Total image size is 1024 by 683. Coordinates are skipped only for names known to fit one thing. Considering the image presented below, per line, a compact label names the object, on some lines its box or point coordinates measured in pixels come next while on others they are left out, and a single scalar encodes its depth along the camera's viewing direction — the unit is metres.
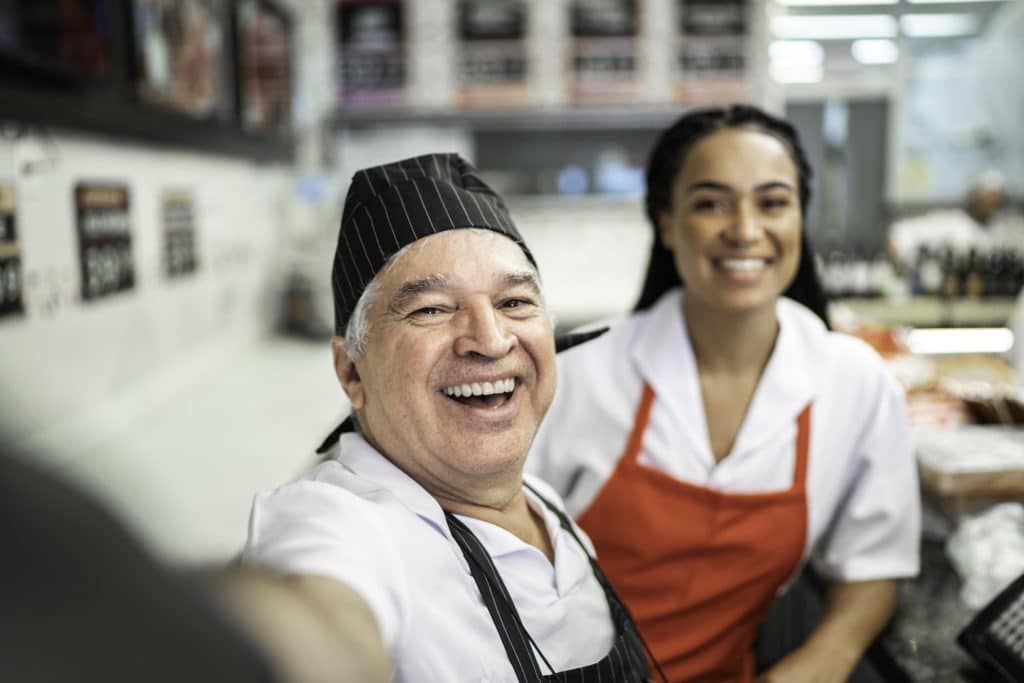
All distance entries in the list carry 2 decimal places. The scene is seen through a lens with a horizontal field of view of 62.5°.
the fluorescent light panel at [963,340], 4.27
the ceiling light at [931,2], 5.14
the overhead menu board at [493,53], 4.75
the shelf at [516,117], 4.79
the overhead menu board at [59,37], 1.73
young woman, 1.49
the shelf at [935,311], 4.25
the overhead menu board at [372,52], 4.73
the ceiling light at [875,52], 5.84
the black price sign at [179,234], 2.98
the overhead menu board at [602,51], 4.80
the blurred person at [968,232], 4.86
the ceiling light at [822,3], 4.97
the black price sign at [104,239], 2.30
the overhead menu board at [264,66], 3.74
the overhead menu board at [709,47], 4.83
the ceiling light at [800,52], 5.84
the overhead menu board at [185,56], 2.51
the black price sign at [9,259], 1.89
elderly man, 0.84
